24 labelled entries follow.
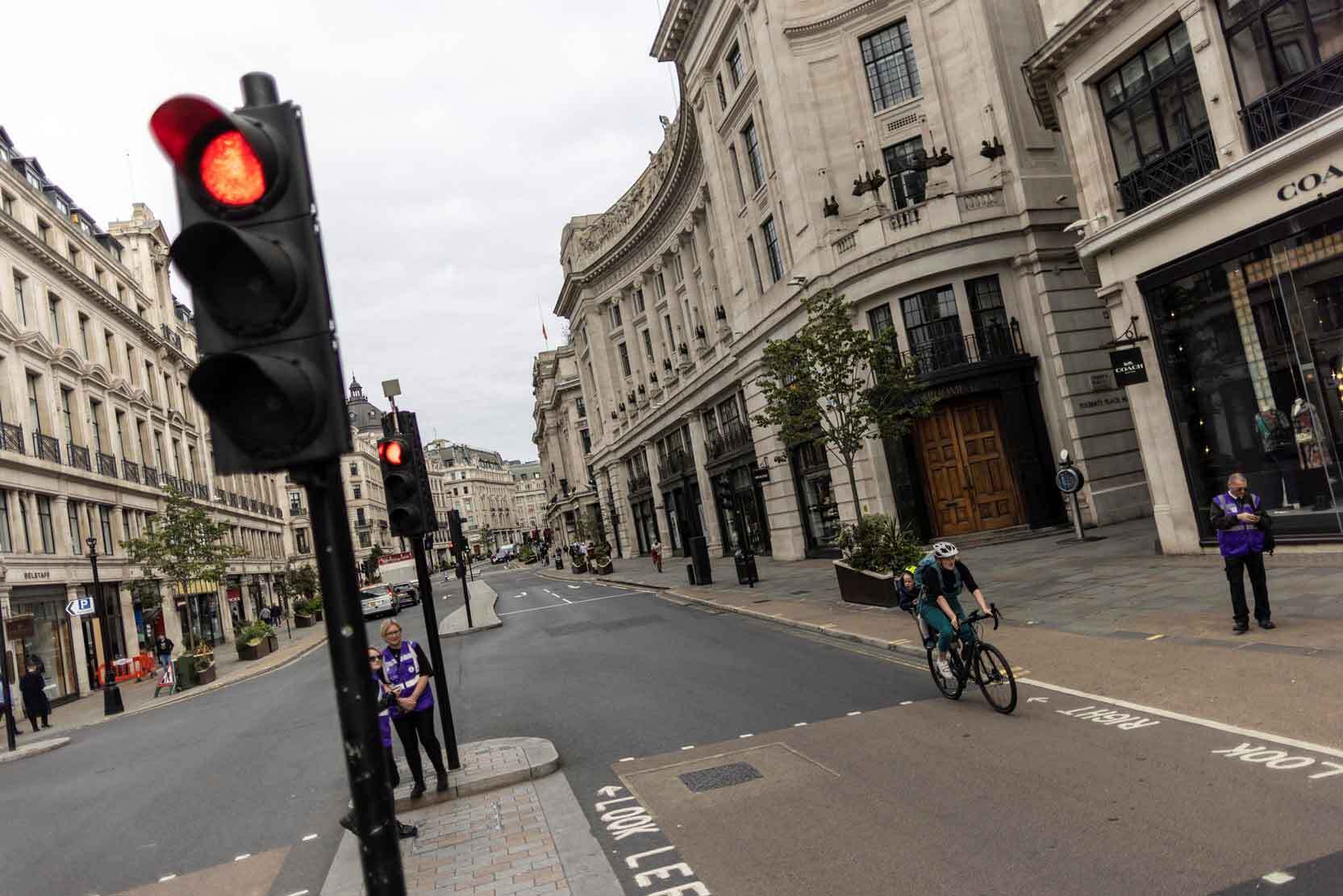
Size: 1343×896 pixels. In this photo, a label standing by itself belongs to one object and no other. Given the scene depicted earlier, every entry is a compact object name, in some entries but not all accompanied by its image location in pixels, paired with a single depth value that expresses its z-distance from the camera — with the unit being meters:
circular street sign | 21.81
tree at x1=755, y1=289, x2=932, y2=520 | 19.38
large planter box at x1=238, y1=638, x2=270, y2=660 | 30.97
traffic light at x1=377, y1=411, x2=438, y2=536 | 8.72
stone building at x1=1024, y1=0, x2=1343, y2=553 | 13.33
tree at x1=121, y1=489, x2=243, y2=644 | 28.50
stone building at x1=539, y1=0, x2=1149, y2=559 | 25.55
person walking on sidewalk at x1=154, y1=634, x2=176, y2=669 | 25.94
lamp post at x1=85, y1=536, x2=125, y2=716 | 21.97
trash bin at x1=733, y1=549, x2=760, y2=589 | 25.33
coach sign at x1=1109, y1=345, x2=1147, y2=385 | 16.53
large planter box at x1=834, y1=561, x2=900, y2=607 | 16.81
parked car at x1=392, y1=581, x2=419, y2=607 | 53.94
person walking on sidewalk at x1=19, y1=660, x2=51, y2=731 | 20.83
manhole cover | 7.57
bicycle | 8.64
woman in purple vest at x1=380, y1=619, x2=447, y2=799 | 8.23
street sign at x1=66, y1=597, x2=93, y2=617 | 24.20
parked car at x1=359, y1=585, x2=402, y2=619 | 42.44
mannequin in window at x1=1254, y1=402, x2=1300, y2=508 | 14.30
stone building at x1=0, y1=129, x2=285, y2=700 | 27.92
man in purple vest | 10.07
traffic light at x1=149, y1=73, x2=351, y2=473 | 2.60
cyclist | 9.17
